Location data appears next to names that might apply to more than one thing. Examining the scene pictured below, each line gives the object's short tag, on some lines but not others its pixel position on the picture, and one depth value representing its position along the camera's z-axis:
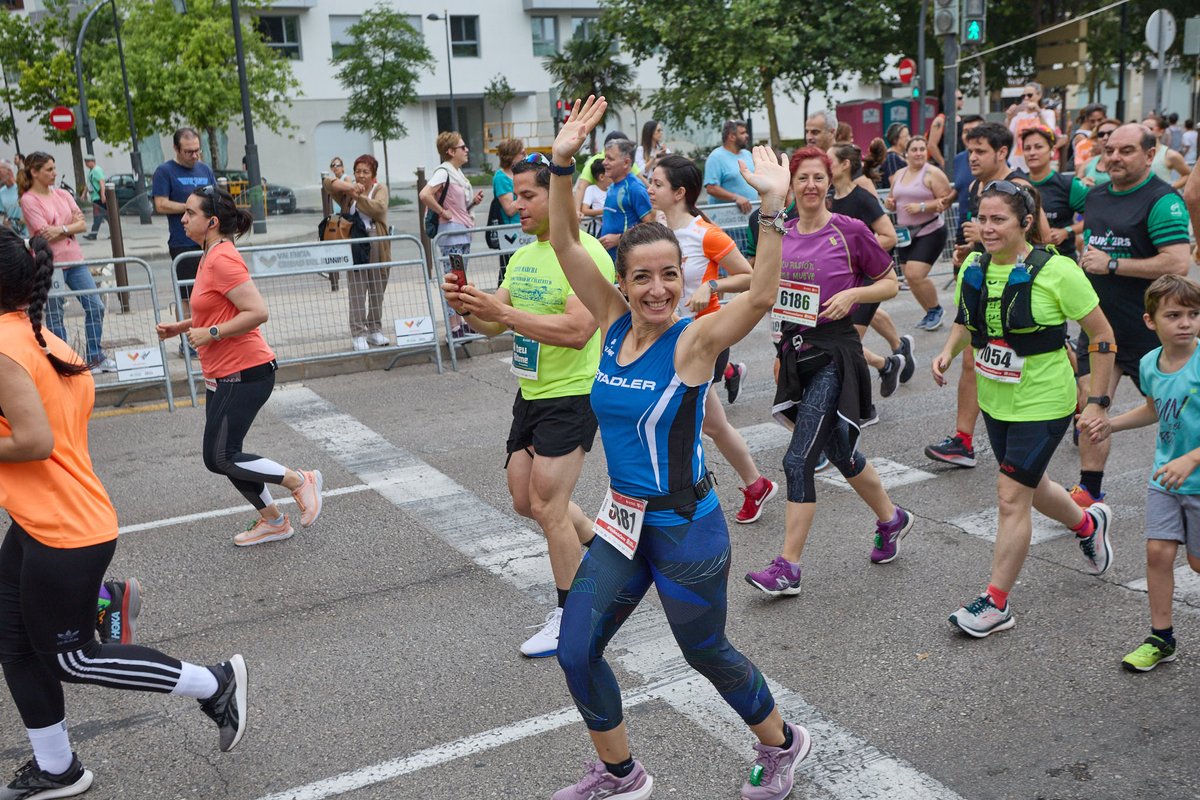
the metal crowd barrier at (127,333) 9.66
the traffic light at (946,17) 16.44
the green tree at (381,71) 42.72
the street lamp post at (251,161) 26.82
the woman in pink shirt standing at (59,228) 9.85
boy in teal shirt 4.22
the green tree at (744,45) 34.38
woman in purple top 5.32
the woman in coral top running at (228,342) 5.82
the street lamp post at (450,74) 48.71
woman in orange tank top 3.51
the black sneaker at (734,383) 8.80
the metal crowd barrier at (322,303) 10.40
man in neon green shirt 4.67
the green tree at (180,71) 33.66
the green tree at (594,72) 46.12
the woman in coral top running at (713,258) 6.27
